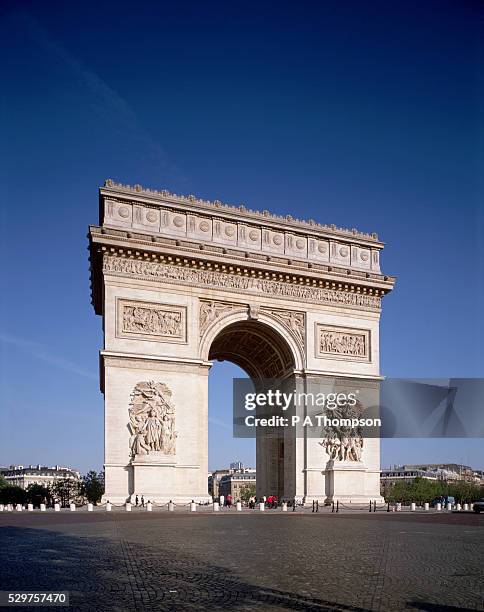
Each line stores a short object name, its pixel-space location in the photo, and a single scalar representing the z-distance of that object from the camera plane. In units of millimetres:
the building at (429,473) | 161438
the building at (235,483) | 162250
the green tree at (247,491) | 138900
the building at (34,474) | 165625
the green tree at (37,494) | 77088
